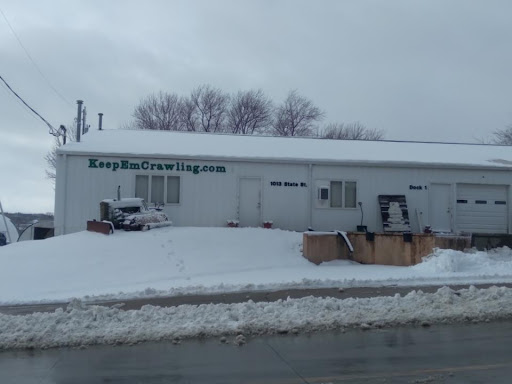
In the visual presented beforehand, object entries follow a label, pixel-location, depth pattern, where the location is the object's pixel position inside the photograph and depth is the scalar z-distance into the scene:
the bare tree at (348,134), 58.69
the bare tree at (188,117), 55.06
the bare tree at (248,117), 56.09
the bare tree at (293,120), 56.81
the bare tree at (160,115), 54.81
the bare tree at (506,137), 60.25
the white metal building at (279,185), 20.81
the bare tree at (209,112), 55.56
